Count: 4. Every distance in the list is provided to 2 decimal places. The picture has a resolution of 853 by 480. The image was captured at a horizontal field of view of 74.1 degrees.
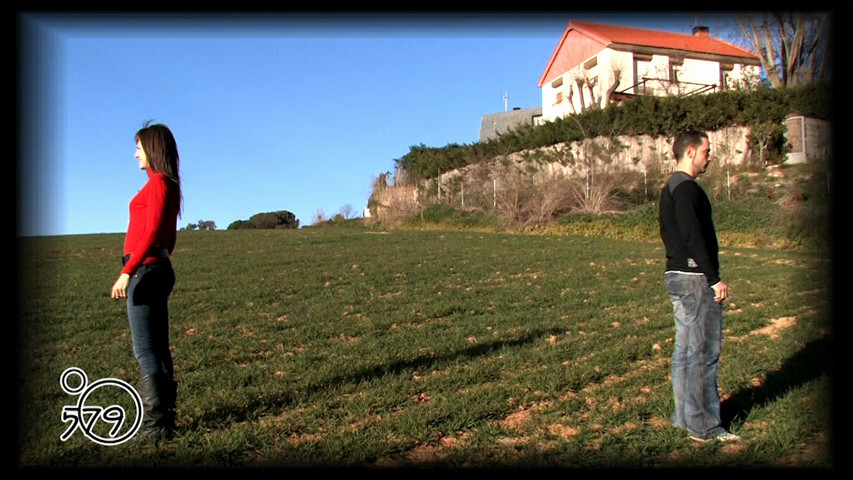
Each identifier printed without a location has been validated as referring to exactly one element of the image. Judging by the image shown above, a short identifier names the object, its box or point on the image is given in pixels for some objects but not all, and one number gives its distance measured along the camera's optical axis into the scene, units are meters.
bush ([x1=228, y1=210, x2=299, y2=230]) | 33.06
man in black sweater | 3.59
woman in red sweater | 3.47
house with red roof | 28.47
